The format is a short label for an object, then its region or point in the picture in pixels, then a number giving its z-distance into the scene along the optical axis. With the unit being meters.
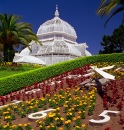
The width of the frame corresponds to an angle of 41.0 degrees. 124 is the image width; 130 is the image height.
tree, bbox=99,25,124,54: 26.46
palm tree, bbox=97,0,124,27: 11.71
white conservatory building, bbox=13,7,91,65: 21.94
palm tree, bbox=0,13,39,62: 14.44
